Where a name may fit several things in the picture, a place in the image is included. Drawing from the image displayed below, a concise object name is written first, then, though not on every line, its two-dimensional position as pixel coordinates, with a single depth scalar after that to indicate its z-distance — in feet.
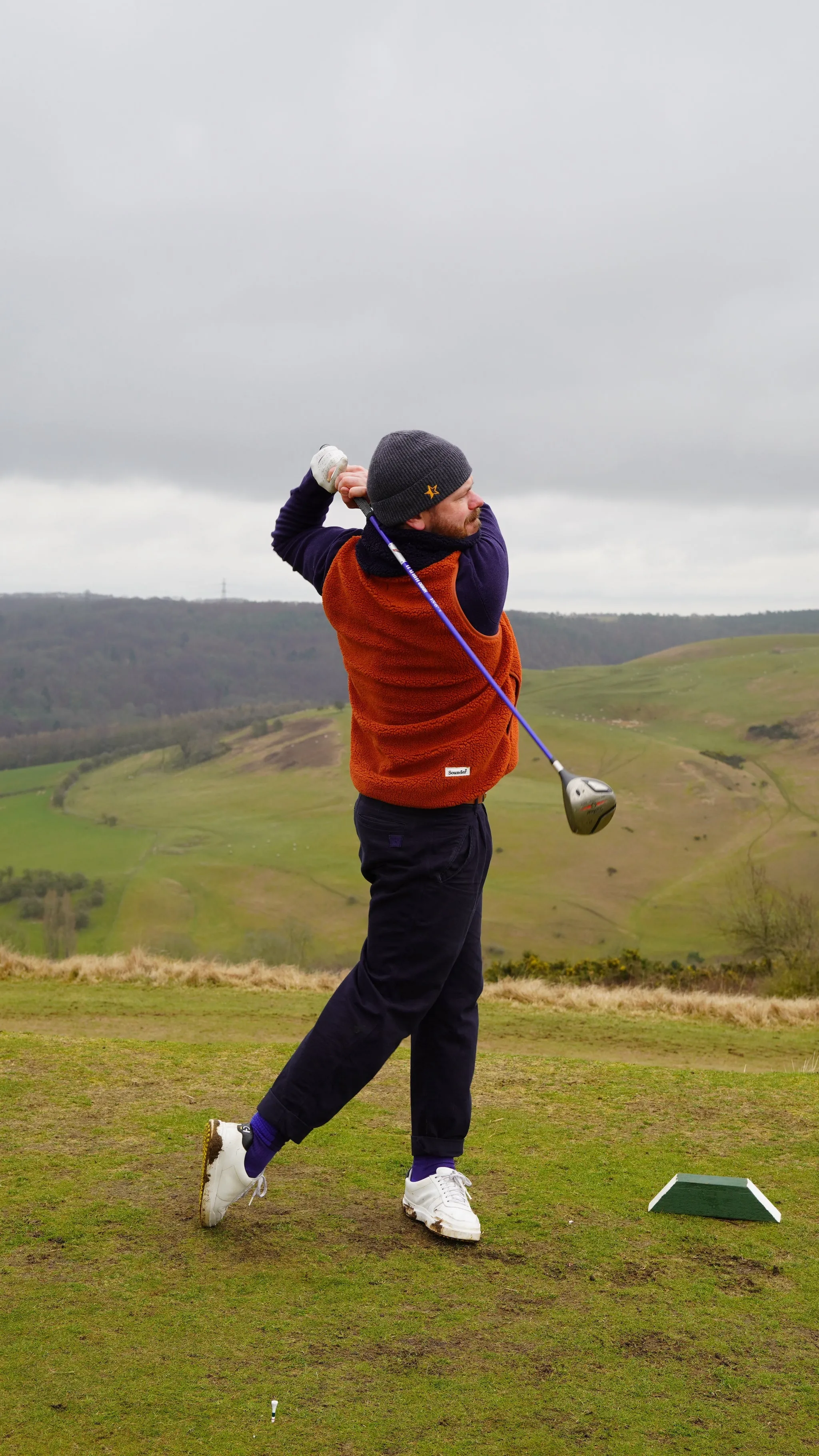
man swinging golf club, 12.22
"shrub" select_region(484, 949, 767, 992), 52.70
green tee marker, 12.65
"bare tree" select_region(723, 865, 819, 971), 107.04
